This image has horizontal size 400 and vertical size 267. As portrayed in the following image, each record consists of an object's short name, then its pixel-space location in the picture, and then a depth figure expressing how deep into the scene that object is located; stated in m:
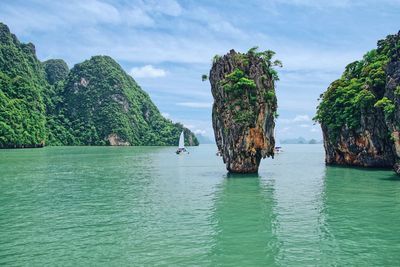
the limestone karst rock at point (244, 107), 41.25
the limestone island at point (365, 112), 40.06
